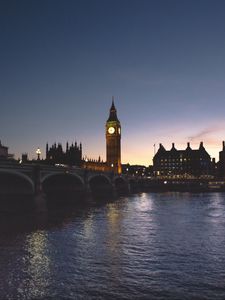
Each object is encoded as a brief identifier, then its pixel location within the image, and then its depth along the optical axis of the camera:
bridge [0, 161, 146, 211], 68.31
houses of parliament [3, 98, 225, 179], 191.12
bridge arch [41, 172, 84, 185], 81.15
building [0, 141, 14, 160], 117.56
